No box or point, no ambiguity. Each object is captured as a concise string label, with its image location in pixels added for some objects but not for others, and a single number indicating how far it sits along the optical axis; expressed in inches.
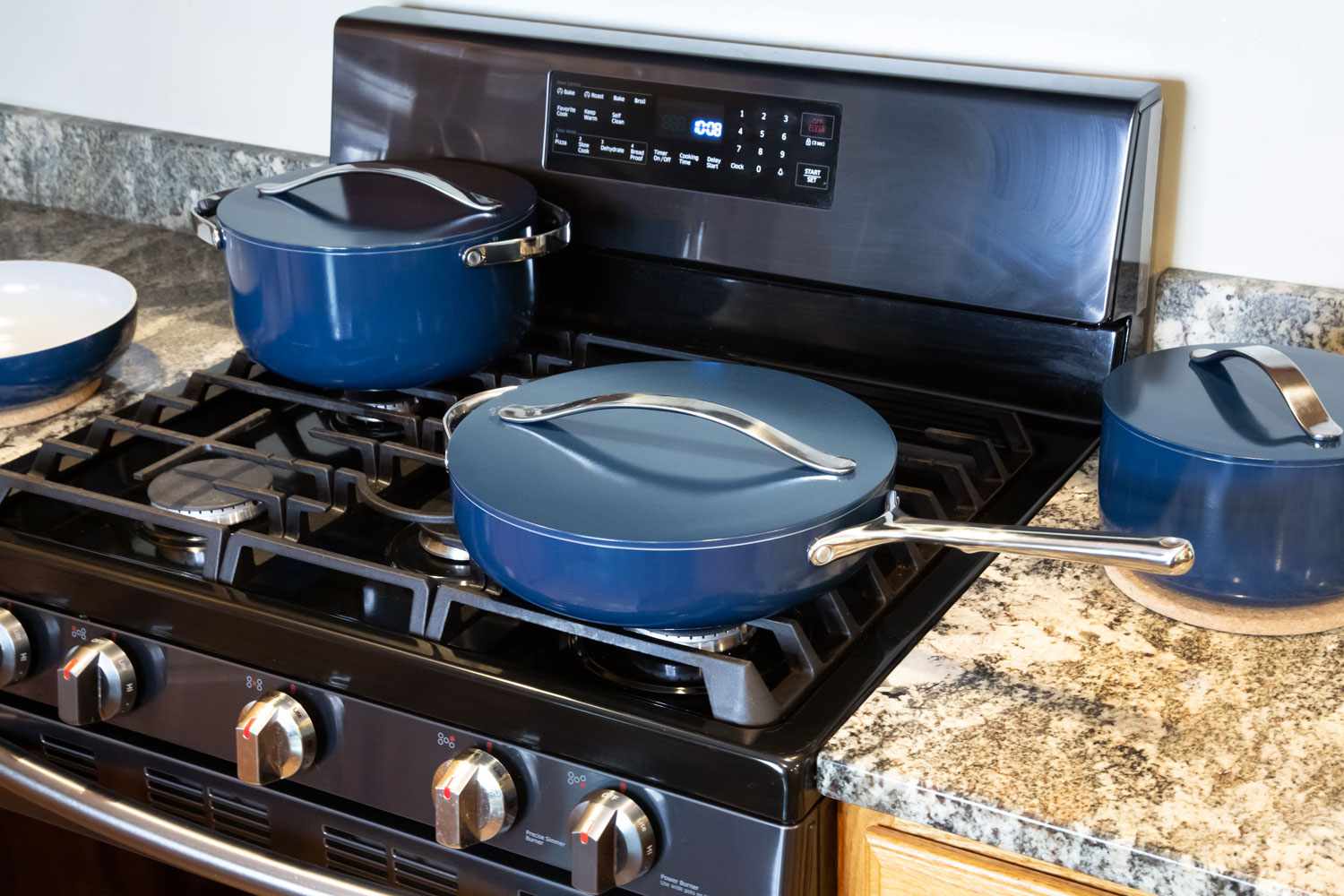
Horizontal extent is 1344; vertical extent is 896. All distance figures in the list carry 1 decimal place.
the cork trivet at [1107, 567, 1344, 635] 38.2
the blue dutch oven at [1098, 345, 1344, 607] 36.2
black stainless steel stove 35.9
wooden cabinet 33.4
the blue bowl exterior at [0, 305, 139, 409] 49.4
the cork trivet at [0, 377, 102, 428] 51.0
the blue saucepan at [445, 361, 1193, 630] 34.1
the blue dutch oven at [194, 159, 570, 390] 46.6
